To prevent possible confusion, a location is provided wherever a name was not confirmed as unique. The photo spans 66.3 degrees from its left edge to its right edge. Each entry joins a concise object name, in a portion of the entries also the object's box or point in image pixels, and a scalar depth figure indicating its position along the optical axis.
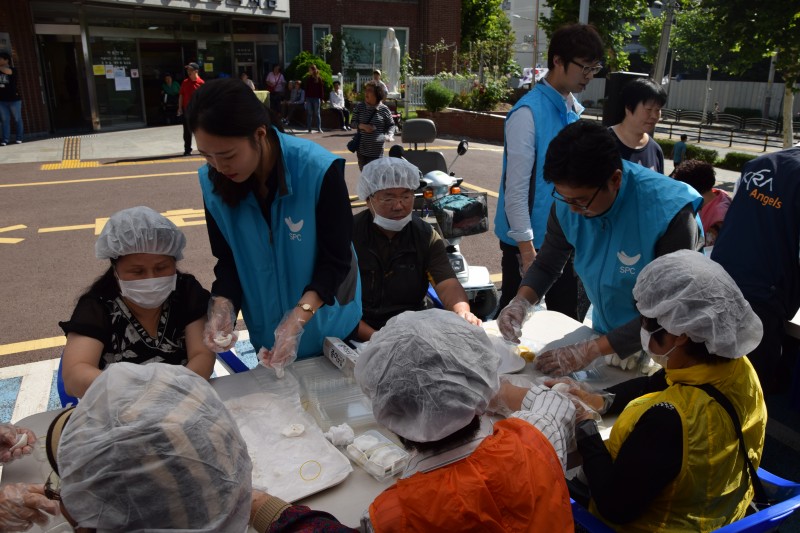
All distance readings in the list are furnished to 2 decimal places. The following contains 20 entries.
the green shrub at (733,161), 12.19
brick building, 14.22
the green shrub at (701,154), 12.34
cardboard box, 2.34
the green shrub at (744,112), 26.54
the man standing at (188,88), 11.62
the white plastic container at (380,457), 1.79
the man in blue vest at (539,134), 3.18
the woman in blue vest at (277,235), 2.21
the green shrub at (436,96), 17.19
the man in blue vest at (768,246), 2.59
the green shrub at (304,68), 17.66
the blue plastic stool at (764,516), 1.65
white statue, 18.28
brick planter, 15.85
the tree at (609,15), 16.58
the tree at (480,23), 28.03
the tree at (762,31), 8.78
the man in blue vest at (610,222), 2.23
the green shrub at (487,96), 17.61
